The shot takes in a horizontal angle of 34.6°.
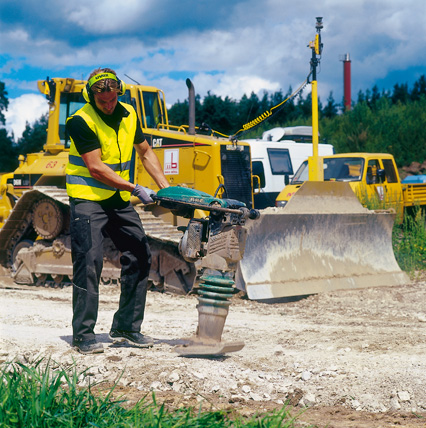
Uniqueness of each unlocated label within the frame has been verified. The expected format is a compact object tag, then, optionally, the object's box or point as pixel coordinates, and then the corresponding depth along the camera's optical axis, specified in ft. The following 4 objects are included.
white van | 54.44
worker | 15.02
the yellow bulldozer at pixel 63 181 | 29.86
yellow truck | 44.62
